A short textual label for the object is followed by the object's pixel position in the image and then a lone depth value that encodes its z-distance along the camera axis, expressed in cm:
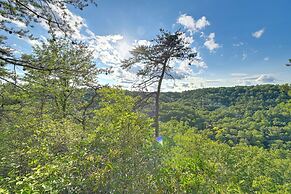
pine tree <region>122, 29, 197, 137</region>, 725
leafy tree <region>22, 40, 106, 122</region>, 323
